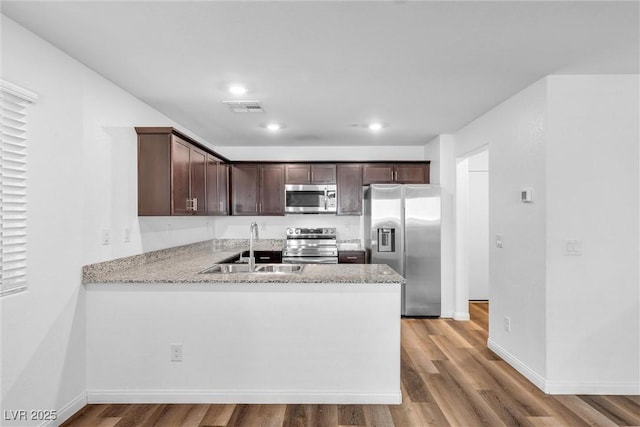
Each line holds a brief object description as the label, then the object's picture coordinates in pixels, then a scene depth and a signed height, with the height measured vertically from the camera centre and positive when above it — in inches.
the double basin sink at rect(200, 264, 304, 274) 123.5 -21.2
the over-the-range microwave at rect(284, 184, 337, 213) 193.9 +9.3
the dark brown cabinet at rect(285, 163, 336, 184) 196.2 +24.2
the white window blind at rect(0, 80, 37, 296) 70.8 +6.3
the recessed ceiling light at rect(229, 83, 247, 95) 108.4 +41.9
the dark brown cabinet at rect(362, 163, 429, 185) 195.3 +23.9
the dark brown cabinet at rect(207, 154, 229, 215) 157.4 +14.7
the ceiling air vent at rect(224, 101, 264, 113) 124.2 +41.6
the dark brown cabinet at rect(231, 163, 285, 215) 197.8 +15.1
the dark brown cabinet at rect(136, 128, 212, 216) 114.6 +15.2
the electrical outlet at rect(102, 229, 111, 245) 101.0 -6.8
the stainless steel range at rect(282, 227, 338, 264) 186.4 -19.0
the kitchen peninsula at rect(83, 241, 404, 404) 95.2 -36.1
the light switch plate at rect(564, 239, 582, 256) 101.4 -10.6
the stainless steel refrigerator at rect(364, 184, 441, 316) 176.7 -13.7
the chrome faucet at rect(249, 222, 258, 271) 123.6 -17.2
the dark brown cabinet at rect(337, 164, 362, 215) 196.2 +16.4
